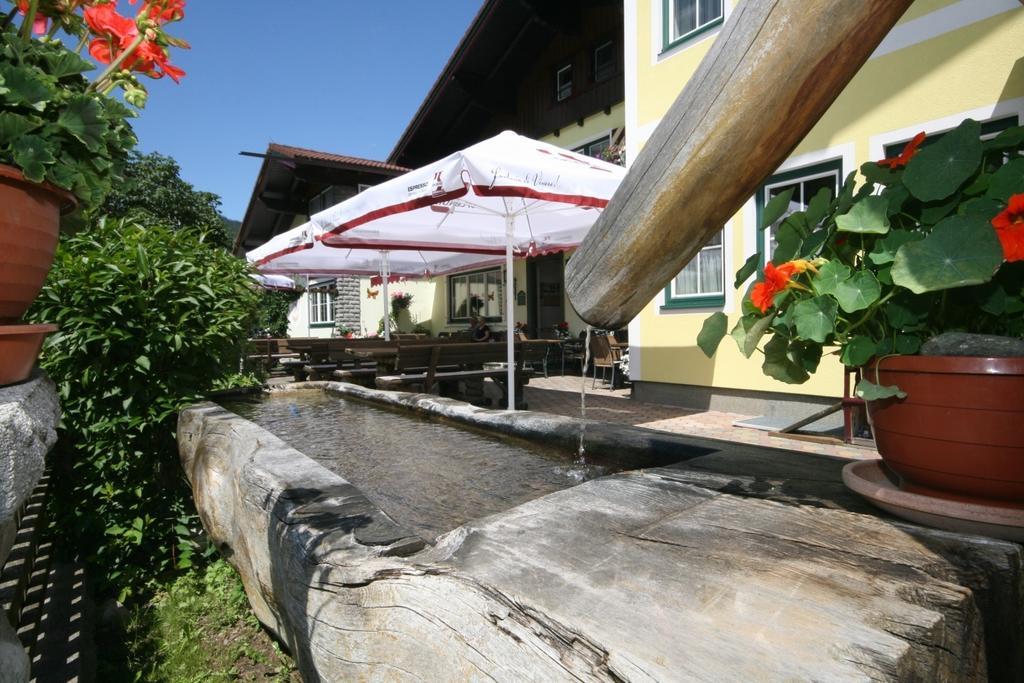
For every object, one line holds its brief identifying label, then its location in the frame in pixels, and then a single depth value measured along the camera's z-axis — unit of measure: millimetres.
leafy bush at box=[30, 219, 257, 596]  2822
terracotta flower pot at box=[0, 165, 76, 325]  1076
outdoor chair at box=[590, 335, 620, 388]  8625
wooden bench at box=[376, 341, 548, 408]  5910
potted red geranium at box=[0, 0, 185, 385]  1076
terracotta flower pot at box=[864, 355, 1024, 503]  992
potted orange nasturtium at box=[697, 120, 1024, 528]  1010
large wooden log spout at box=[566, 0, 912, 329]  690
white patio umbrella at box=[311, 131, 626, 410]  4148
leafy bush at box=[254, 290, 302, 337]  20509
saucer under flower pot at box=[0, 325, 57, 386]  1010
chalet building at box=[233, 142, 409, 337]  16078
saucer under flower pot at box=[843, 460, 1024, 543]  1009
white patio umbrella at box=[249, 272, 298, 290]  14477
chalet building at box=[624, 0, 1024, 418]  4629
